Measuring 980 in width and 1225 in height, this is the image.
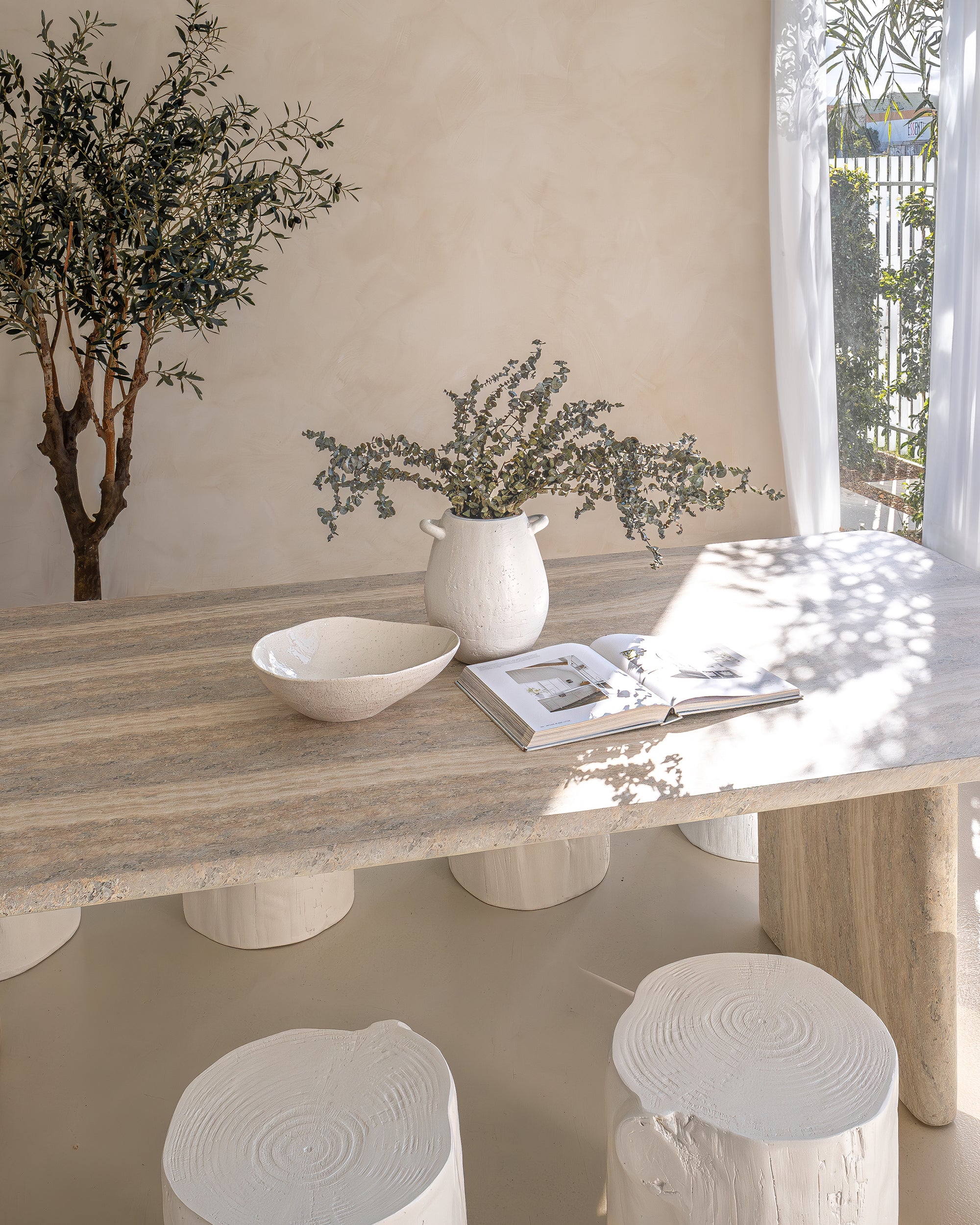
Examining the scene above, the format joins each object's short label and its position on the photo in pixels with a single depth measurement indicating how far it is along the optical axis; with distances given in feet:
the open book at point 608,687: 4.59
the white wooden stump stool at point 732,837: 7.75
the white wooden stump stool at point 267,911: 6.89
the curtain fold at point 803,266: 11.36
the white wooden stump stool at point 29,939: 6.70
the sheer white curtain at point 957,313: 9.28
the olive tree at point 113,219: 8.68
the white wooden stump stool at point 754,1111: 3.83
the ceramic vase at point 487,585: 5.22
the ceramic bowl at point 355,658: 4.58
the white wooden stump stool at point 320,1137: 3.55
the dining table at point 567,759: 3.83
